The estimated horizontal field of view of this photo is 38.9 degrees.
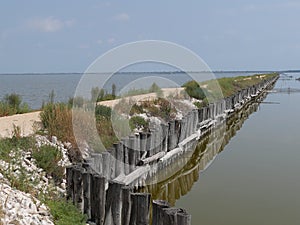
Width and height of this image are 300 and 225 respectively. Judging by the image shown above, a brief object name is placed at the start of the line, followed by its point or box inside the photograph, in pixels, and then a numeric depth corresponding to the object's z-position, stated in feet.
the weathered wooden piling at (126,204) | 22.57
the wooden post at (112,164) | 30.73
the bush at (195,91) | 96.78
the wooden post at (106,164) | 29.54
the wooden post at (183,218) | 18.28
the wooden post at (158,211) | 19.58
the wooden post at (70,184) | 25.11
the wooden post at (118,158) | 32.09
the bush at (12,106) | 57.69
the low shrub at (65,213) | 21.79
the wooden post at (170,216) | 18.60
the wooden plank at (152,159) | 37.29
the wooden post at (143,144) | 37.65
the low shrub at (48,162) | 28.48
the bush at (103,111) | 48.39
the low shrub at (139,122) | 50.62
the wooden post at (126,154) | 34.01
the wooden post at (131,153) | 34.98
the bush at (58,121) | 36.09
